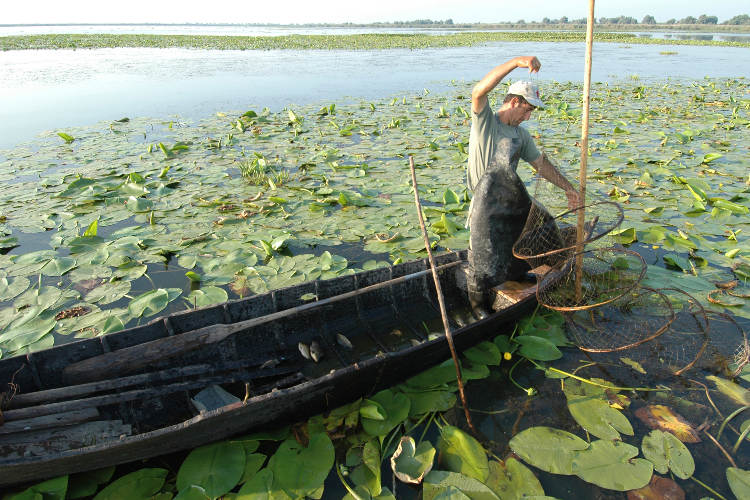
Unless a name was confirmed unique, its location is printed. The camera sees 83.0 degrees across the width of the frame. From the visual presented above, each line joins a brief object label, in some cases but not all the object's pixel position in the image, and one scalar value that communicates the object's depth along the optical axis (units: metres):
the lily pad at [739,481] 2.26
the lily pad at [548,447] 2.43
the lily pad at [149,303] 3.75
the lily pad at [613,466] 2.32
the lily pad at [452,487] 2.24
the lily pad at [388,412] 2.70
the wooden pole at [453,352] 2.57
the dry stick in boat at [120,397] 2.36
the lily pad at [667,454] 2.41
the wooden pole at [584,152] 2.77
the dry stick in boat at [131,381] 2.46
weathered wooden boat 2.33
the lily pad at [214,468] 2.31
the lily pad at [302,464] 2.34
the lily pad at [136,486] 2.26
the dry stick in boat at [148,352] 2.73
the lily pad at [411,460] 2.37
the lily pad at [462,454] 2.43
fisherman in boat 3.11
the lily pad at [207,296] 3.90
